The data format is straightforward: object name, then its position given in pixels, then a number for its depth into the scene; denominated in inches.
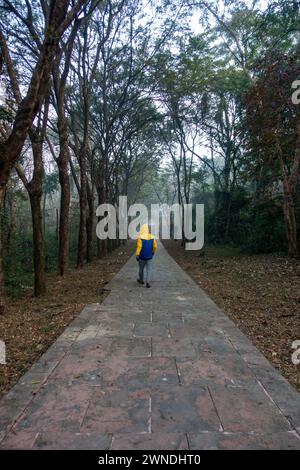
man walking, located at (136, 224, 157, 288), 340.8
